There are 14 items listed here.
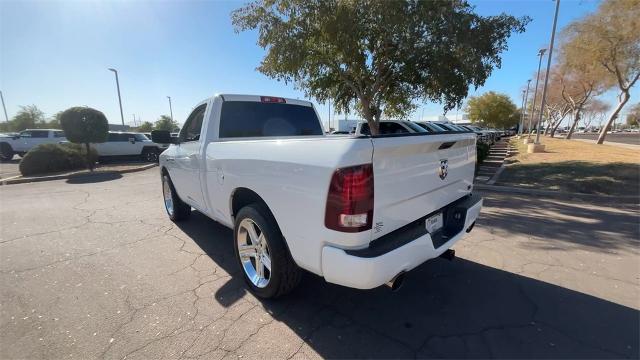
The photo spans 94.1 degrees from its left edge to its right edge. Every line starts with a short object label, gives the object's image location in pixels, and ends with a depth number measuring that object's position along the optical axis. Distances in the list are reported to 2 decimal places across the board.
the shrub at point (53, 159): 11.80
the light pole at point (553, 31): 15.13
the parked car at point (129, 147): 15.85
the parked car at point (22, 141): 17.44
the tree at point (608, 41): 15.33
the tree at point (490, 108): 47.41
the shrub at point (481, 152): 11.05
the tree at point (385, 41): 8.73
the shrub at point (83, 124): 12.03
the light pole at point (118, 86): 28.75
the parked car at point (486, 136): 22.53
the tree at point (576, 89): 31.84
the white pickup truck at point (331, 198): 1.98
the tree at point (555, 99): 37.99
